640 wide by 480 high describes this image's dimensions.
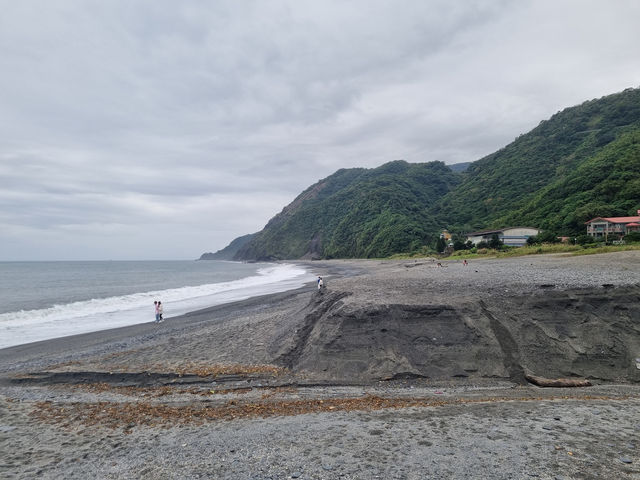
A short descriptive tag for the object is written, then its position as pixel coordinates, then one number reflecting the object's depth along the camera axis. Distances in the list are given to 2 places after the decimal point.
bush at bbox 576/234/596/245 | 32.75
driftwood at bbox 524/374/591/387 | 8.23
